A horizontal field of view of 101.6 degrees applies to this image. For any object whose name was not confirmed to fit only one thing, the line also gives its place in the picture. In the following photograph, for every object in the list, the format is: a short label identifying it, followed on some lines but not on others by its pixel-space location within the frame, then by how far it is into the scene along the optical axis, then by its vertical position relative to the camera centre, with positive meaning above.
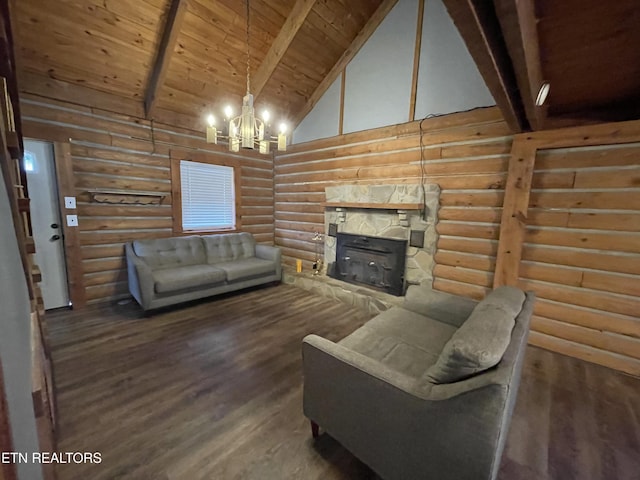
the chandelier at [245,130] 2.39 +0.71
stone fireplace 3.32 -0.27
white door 3.06 -0.28
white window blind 4.30 +0.12
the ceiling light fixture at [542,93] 1.90 +0.90
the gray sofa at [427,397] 1.00 -0.86
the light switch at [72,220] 3.23 -0.27
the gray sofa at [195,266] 3.21 -0.93
